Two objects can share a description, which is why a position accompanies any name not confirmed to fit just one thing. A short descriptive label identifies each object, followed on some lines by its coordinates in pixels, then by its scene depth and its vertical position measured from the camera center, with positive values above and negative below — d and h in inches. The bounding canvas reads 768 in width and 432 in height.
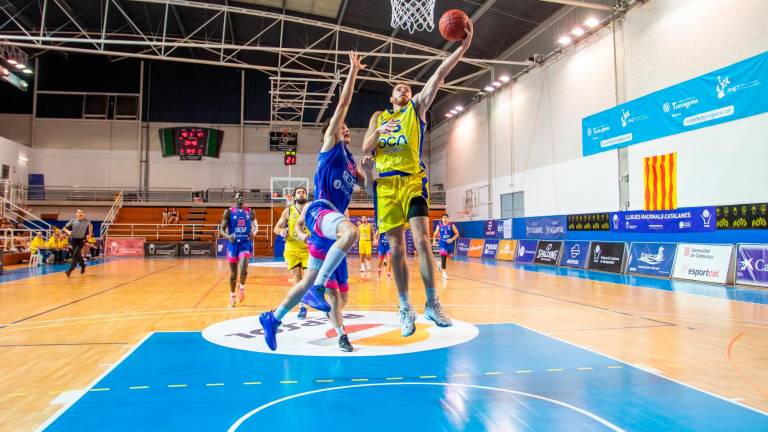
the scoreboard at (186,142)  1256.8 +239.6
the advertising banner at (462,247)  1045.2 -29.9
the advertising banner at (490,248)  922.7 -28.2
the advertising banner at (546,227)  733.6 +9.8
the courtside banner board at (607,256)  592.4 -29.6
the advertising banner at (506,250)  852.0 -31.0
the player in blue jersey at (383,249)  560.3 -18.9
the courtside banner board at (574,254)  665.0 -29.2
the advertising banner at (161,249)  955.3 -28.4
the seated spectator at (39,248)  671.8 -17.8
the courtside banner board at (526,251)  787.4 -29.5
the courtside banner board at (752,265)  422.6 -29.1
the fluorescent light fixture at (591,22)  625.9 +273.2
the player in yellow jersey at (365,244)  646.5 -13.9
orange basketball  168.2 +72.9
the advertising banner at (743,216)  434.9 +15.3
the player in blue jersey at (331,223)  153.4 +3.8
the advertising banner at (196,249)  959.0 -28.7
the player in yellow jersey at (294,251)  334.1 -11.7
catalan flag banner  541.6 +58.8
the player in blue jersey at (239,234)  309.7 +0.2
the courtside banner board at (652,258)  527.5 -29.0
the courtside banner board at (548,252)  724.0 -28.3
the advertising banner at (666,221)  498.3 +13.7
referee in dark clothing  514.6 +1.0
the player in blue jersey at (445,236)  549.0 -2.8
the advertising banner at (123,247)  984.9 -24.9
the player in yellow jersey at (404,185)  167.8 +17.2
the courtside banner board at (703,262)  461.4 -29.5
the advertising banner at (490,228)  932.6 +9.5
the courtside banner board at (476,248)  977.7 -29.4
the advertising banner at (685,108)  444.1 +135.0
